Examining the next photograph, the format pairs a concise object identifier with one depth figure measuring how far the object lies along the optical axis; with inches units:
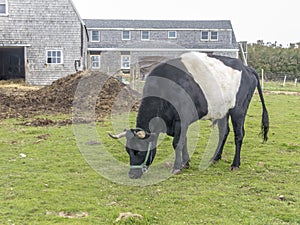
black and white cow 241.1
